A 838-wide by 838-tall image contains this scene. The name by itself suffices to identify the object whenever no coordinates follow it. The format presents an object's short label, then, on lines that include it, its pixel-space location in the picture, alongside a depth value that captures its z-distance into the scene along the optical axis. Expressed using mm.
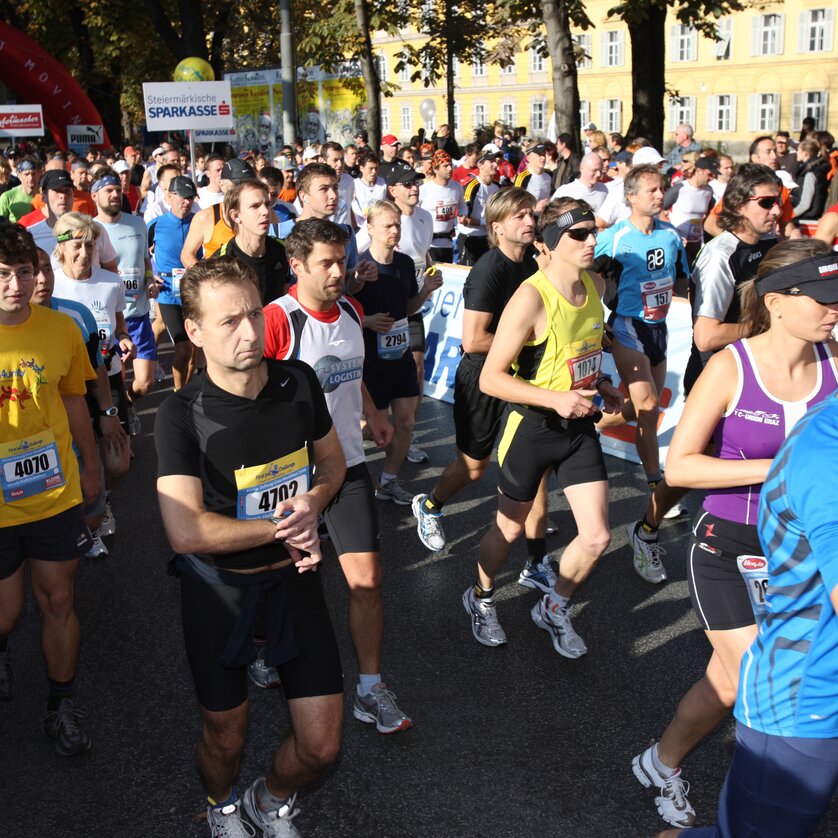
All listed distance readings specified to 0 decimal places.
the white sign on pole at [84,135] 28672
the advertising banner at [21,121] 21422
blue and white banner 9773
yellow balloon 23484
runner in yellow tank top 4652
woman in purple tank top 3254
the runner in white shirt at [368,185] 13352
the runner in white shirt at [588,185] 11945
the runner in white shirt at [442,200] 13547
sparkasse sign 15852
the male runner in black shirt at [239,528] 3127
